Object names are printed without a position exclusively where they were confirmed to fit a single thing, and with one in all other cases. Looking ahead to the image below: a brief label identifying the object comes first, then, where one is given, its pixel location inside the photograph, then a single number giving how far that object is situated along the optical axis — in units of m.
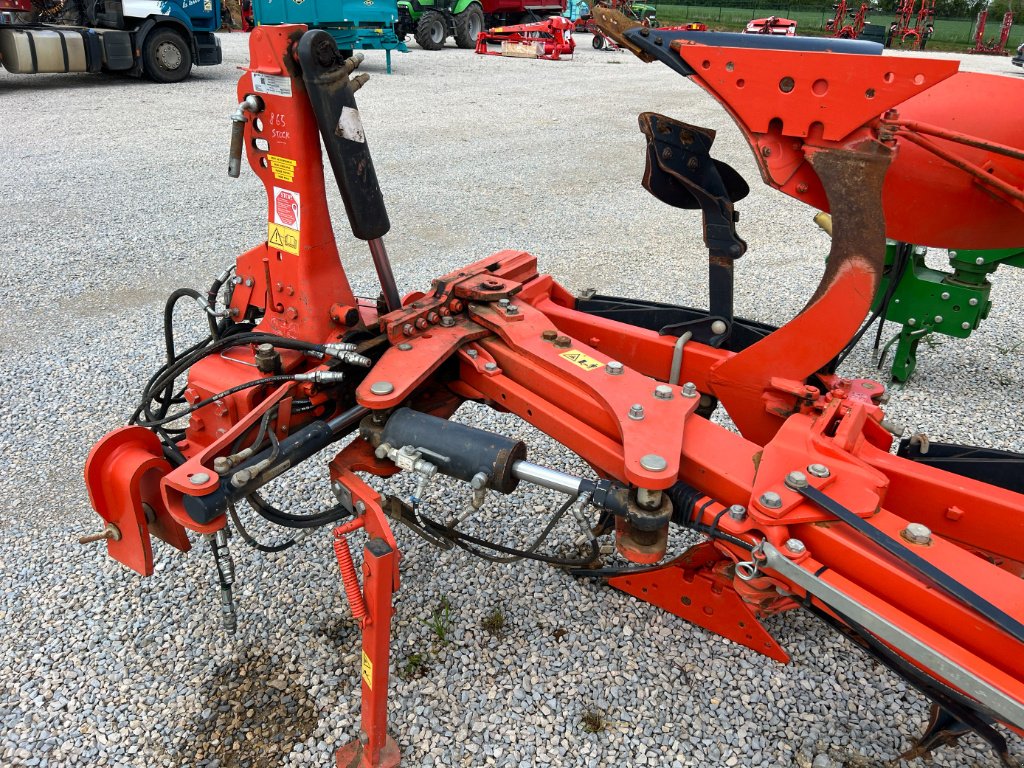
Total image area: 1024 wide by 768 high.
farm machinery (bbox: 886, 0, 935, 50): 25.48
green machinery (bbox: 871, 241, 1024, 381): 3.85
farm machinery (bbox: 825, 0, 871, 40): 26.64
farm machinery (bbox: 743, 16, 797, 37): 17.55
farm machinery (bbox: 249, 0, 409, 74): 11.88
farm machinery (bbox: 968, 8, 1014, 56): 27.34
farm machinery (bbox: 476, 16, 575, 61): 17.20
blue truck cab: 10.20
